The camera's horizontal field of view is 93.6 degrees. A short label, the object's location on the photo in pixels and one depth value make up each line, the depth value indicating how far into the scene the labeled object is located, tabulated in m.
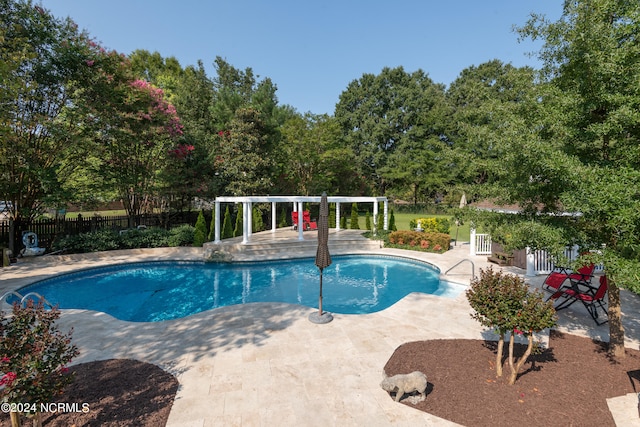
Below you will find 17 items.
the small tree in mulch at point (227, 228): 19.53
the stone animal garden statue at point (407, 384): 4.08
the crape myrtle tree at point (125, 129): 14.74
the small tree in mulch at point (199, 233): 17.28
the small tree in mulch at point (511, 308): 4.01
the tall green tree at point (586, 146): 3.81
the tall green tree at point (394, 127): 41.25
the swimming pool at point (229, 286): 9.93
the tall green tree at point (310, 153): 29.41
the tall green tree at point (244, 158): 22.81
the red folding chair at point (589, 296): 6.96
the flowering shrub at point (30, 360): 2.85
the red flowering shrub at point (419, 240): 16.22
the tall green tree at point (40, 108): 12.69
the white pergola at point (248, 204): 16.52
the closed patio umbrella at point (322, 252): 7.06
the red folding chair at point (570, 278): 7.68
